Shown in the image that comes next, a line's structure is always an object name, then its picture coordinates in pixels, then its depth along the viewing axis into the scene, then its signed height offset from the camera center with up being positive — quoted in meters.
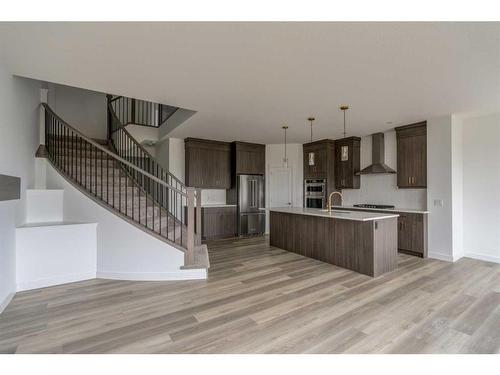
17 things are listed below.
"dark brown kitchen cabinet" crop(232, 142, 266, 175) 6.62 +0.80
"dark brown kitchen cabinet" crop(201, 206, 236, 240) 6.18 -0.89
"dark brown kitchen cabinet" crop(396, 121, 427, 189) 4.85 +0.63
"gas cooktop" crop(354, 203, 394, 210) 5.38 -0.44
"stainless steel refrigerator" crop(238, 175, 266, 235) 6.62 -0.48
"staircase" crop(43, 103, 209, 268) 3.54 +0.10
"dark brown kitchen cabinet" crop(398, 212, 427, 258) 4.64 -0.90
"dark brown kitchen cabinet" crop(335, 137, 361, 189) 6.16 +0.51
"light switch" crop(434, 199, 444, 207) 4.54 -0.30
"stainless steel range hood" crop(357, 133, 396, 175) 5.53 +0.69
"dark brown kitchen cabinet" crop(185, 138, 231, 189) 6.24 +0.62
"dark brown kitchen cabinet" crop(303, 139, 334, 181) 6.47 +0.71
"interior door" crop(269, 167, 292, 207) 7.18 +0.00
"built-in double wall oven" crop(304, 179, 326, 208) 6.59 -0.17
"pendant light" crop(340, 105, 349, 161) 4.00 +0.59
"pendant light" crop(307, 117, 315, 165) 4.50 +0.55
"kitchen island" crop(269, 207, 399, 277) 3.67 -0.85
